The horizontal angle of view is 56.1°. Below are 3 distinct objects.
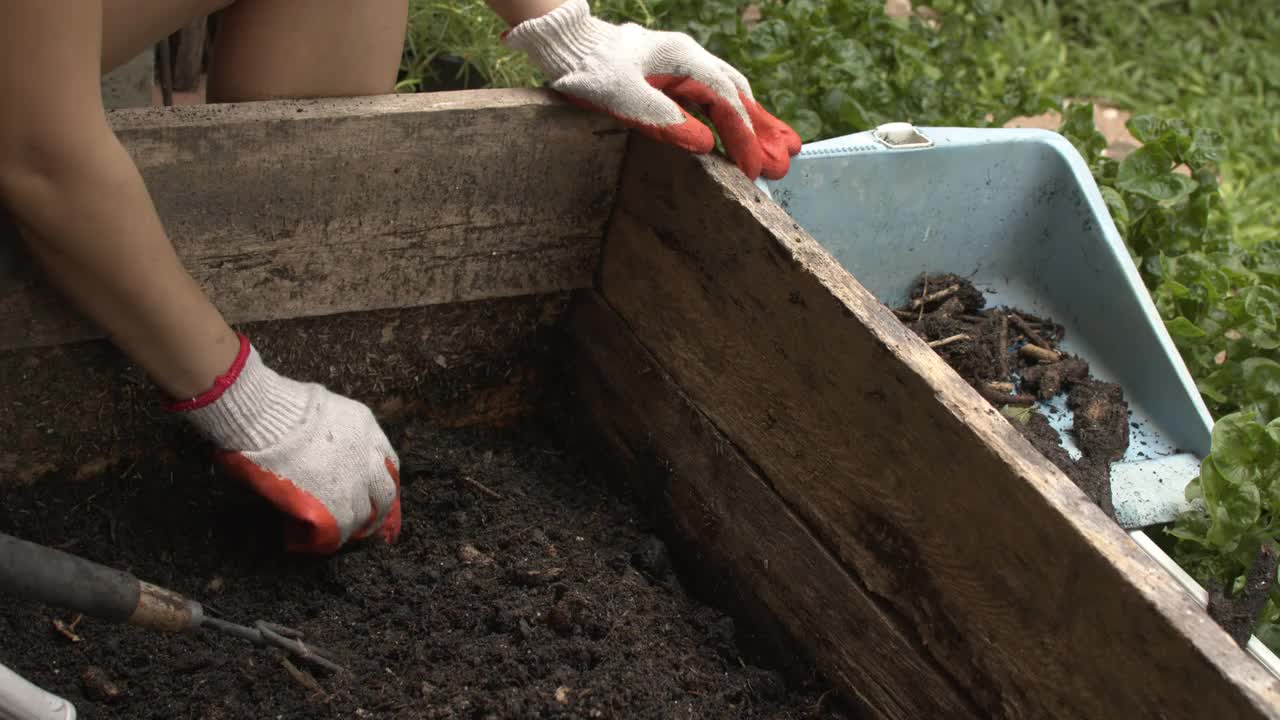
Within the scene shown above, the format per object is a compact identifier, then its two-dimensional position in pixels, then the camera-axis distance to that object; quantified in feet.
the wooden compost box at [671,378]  4.00
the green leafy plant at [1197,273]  6.28
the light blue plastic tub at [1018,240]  6.65
